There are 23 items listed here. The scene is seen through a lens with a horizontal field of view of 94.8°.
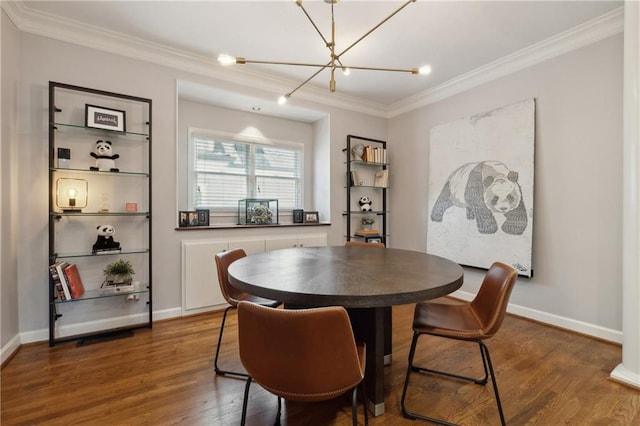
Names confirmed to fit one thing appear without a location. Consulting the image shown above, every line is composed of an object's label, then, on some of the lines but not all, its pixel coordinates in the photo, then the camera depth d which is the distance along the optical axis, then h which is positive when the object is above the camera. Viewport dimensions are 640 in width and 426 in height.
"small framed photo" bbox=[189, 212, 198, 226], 3.32 -0.08
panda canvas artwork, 3.03 +0.27
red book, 2.44 -0.59
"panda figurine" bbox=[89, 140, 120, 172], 2.63 +0.49
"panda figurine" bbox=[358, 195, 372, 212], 4.43 +0.12
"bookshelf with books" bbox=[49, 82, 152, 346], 2.49 +0.03
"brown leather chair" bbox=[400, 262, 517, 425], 1.52 -0.62
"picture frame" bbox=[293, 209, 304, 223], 4.21 -0.06
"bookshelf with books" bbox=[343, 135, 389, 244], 4.27 +0.39
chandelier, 1.84 +0.96
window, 3.85 +0.56
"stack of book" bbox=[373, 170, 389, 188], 4.42 +0.50
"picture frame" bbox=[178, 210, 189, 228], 3.24 -0.09
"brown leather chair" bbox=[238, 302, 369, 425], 1.01 -0.50
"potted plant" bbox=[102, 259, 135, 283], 2.66 -0.55
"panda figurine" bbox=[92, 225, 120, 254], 2.64 -0.26
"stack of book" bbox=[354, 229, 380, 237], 4.27 -0.31
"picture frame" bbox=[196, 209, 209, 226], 3.40 -0.07
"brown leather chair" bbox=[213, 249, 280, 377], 2.02 -0.57
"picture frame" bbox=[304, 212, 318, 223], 4.24 -0.08
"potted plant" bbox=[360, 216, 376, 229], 4.46 -0.14
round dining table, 1.21 -0.33
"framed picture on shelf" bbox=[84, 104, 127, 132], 2.56 +0.83
